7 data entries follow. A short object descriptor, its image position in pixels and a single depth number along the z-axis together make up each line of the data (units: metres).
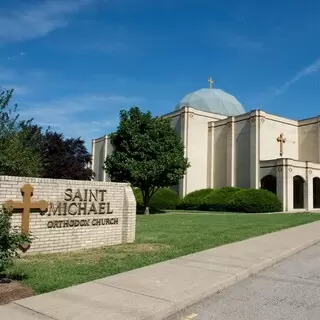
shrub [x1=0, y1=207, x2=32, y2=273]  6.31
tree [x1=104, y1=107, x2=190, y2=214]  27.69
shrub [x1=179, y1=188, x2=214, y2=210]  39.19
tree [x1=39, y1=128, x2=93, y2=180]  25.59
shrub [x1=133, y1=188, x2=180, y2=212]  40.64
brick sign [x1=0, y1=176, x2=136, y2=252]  8.97
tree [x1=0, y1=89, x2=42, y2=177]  17.48
